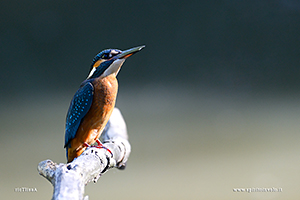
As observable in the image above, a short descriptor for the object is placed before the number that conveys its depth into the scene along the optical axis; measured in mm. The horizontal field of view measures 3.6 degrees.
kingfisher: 4622
